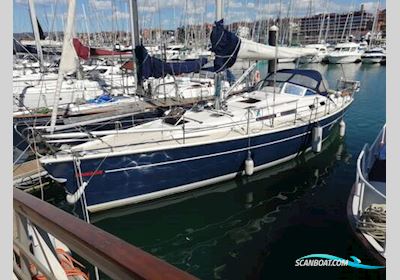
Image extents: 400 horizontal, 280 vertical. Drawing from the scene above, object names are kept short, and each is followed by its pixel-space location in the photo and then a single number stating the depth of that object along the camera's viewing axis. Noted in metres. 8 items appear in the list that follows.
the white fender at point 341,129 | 14.04
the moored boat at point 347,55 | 48.22
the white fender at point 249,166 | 9.59
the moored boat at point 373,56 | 46.34
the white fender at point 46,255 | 2.39
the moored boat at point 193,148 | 8.00
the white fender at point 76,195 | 7.85
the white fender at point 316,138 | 11.27
